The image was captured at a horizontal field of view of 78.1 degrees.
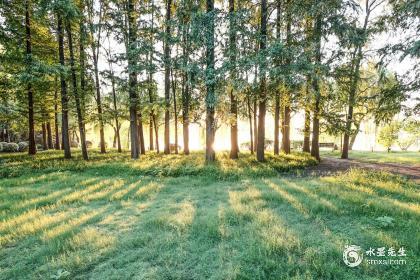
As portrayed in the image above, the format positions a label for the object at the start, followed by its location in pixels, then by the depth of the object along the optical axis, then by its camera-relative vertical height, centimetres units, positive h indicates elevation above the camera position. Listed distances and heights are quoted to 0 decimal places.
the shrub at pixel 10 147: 2691 -83
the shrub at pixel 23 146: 2935 -84
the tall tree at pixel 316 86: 1342 +248
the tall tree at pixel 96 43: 2048 +773
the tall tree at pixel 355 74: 1304 +347
